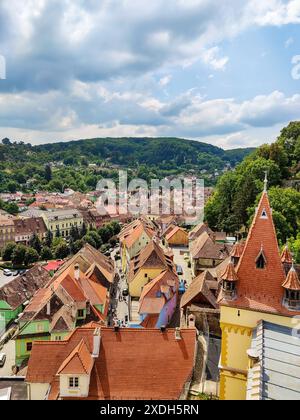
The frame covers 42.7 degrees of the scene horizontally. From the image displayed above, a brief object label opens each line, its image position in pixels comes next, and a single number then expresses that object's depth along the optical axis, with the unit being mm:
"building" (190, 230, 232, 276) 47781
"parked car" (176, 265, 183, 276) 50981
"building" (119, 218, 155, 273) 51672
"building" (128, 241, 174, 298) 41375
